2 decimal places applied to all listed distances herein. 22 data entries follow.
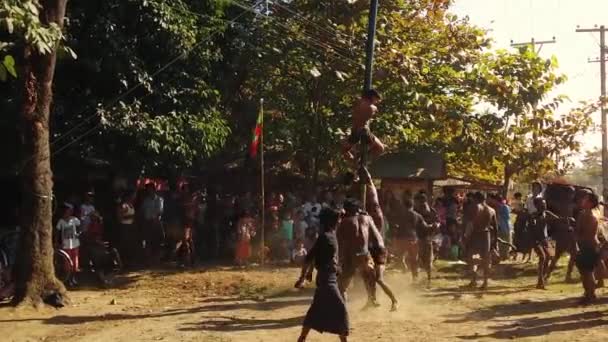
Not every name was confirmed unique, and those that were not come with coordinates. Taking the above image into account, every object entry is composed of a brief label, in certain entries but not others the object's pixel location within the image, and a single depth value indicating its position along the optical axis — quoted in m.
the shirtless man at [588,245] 11.62
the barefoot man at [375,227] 10.99
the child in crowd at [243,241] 17.02
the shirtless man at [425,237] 14.47
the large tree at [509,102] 17.28
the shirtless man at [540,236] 14.14
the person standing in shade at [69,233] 13.08
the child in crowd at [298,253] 17.42
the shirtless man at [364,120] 11.50
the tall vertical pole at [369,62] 11.91
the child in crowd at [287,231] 17.73
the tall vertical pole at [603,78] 36.88
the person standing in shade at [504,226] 19.11
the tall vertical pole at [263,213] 15.67
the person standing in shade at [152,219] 16.30
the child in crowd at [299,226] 17.55
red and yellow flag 15.79
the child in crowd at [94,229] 13.91
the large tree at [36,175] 11.10
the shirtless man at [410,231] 14.18
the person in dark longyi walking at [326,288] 8.09
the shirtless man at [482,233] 13.71
